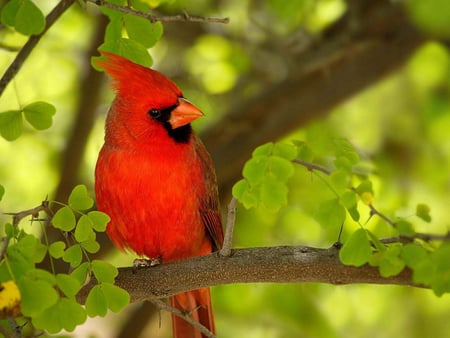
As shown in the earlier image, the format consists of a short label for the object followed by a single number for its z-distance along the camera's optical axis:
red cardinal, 5.48
